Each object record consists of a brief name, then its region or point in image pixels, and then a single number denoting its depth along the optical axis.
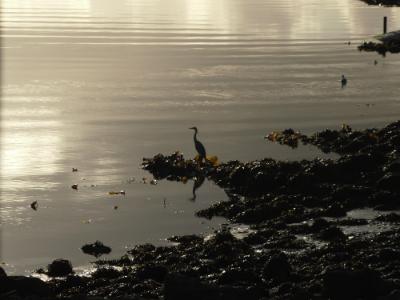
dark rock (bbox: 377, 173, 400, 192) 28.41
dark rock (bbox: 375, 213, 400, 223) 25.05
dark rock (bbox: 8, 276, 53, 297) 18.70
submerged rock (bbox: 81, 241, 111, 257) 24.19
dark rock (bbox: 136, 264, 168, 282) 21.02
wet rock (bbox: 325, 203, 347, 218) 26.30
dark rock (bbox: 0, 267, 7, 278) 19.16
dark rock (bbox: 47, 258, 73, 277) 22.06
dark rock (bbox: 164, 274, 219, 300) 17.60
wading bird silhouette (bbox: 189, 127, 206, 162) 33.88
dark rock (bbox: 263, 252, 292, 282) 20.00
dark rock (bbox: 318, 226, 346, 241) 23.47
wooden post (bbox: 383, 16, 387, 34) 79.88
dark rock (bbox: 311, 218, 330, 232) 24.52
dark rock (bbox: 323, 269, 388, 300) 17.80
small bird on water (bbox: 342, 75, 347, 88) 54.57
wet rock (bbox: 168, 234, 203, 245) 24.87
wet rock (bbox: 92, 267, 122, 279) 21.59
